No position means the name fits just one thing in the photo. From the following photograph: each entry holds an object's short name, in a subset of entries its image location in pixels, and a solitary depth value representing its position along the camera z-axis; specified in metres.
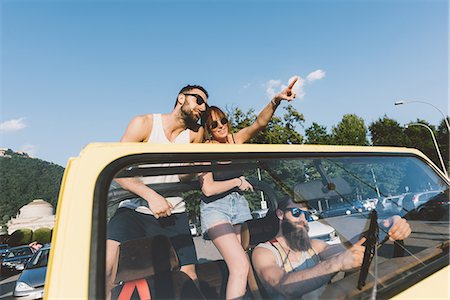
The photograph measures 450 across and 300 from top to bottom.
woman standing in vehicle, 1.47
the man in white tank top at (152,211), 1.26
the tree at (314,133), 28.20
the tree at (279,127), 22.55
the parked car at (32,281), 7.49
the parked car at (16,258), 16.69
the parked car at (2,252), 18.22
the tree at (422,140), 40.05
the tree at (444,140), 38.94
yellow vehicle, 1.00
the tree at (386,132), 41.68
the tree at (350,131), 38.81
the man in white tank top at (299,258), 1.34
